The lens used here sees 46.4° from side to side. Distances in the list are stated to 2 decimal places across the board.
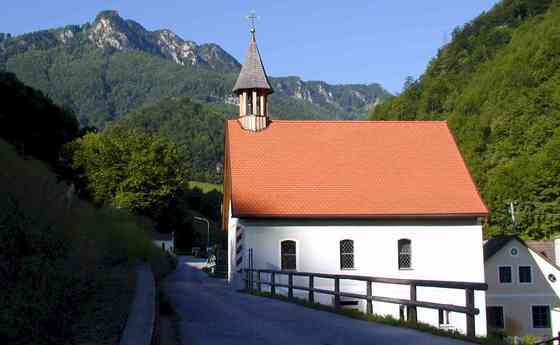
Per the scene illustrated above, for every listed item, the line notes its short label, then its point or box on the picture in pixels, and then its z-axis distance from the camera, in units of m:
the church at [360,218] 27.80
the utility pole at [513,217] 50.81
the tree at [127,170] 48.94
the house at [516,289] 43.91
